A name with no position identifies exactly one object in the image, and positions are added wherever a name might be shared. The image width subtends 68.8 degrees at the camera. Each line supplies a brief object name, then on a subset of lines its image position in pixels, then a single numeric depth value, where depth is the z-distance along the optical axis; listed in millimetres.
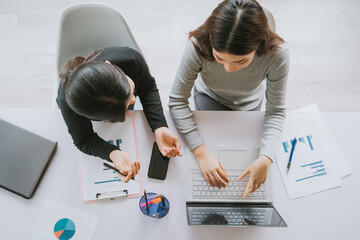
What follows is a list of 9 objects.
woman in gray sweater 731
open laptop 876
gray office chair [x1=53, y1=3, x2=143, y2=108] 1049
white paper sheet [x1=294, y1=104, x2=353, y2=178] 973
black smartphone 941
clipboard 921
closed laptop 890
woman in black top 752
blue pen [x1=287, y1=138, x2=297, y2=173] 963
